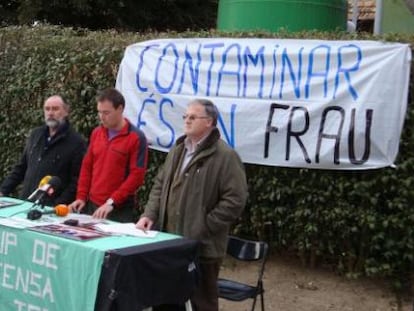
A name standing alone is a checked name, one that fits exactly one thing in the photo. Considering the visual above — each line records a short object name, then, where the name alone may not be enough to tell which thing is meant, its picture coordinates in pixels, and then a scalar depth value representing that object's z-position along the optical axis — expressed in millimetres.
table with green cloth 3453
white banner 5309
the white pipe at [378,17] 9273
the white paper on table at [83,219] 4186
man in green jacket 4078
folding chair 4520
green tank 6965
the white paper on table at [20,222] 3943
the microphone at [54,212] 4137
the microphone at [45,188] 4293
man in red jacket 4668
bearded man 5066
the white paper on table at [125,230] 3906
